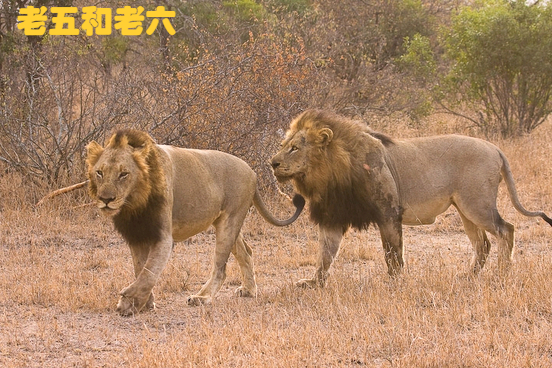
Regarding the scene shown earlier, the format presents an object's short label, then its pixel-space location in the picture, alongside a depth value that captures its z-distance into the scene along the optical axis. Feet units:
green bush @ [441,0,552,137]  79.77
